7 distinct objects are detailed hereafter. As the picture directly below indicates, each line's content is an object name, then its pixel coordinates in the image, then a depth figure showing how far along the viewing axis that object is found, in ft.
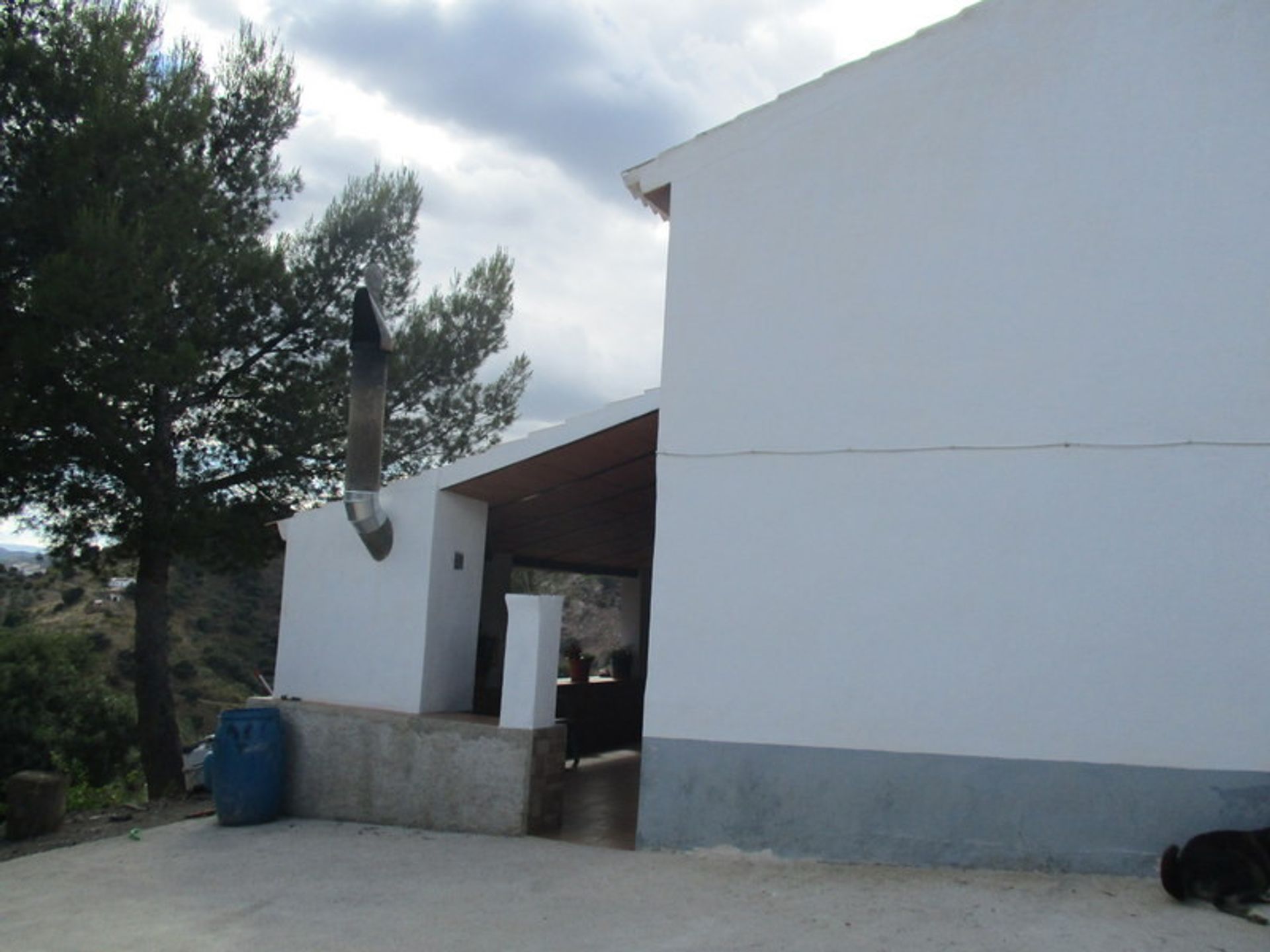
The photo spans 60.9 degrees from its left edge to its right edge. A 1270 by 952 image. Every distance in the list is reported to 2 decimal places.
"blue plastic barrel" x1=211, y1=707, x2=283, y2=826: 29.01
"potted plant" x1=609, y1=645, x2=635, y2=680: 50.70
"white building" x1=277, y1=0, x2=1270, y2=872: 22.11
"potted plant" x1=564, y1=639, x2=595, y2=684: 46.83
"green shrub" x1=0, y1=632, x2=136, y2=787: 64.13
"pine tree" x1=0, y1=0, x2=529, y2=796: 41.98
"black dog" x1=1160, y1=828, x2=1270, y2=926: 19.17
